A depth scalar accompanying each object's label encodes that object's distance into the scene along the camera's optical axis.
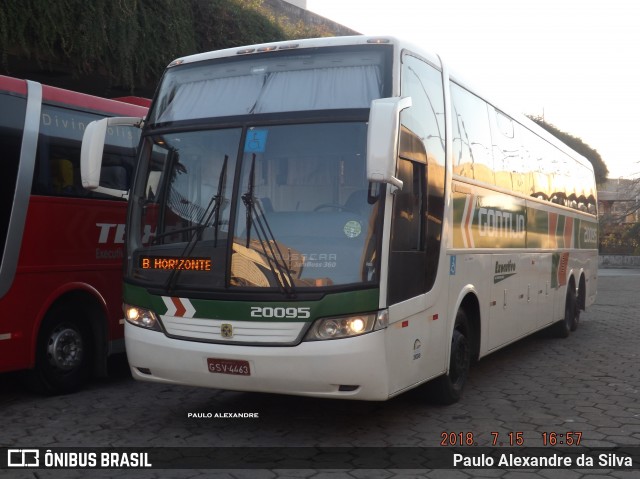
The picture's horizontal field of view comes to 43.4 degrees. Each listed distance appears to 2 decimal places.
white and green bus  6.04
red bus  7.62
